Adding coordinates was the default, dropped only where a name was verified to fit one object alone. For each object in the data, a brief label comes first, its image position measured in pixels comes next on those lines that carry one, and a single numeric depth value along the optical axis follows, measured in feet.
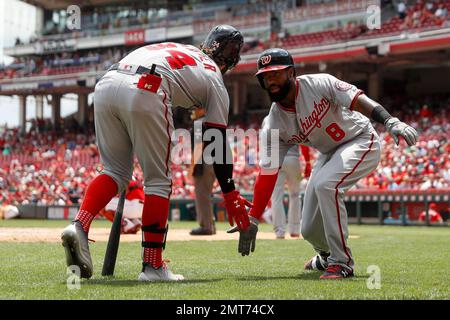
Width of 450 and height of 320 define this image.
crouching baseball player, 35.60
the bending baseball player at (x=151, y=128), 31.68
